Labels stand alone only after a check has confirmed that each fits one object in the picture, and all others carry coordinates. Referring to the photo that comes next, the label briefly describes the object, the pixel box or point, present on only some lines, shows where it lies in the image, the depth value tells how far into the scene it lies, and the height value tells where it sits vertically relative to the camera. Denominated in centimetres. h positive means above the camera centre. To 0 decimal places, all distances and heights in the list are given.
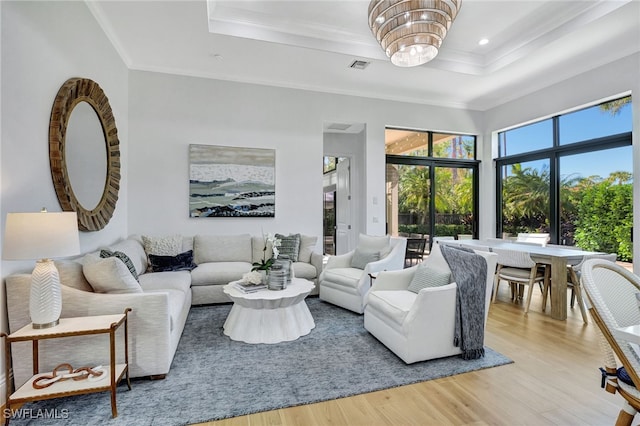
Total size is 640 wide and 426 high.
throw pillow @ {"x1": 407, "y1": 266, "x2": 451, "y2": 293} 284 -62
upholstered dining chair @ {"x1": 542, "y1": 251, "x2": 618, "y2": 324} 365 -83
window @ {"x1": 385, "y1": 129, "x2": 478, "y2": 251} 619 +54
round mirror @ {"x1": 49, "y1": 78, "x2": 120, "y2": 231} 269 +61
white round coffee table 299 -102
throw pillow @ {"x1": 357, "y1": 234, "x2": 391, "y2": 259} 420 -45
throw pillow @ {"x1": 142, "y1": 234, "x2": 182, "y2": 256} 417 -43
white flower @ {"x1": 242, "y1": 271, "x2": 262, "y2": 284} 324 -67
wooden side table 180 -94
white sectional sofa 206 -74
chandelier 270 +165
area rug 195 -122
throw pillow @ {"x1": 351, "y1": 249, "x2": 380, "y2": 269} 418 -62
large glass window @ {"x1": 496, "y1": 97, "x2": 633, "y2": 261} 452 +50
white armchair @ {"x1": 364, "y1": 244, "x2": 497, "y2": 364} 253 -91
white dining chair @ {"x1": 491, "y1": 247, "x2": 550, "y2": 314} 385 -77
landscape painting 487 +49
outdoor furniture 606 -72
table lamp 180 -19
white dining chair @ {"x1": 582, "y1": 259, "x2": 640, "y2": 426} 137 -51
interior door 650 +6
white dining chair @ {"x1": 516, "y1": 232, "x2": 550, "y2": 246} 496 -45
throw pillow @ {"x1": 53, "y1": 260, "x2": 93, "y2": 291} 227 -44
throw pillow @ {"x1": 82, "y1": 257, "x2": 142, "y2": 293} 230 -45
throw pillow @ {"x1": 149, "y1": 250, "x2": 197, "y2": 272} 401 -64
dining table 364 -67
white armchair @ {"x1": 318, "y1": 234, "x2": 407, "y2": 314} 384 -82
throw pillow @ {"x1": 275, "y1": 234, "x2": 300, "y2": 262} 462 -50
